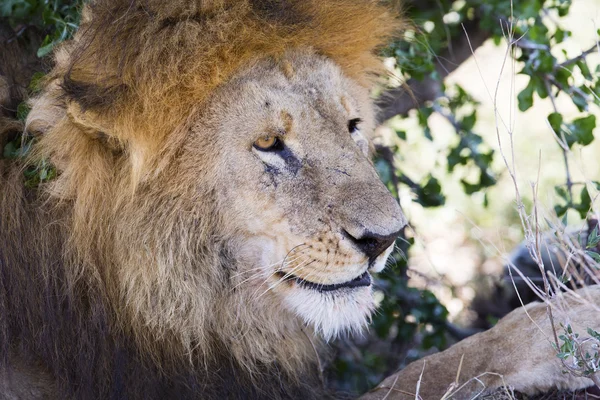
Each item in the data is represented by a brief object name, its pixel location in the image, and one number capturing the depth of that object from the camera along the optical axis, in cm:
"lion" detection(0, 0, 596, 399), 509
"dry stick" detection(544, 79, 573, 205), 714
